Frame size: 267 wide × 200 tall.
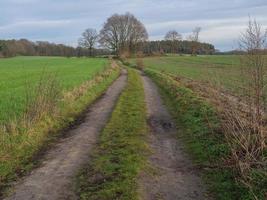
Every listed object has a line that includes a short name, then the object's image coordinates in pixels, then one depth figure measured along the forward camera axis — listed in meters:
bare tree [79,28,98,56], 83.73
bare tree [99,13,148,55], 72.01
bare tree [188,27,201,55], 85.66
